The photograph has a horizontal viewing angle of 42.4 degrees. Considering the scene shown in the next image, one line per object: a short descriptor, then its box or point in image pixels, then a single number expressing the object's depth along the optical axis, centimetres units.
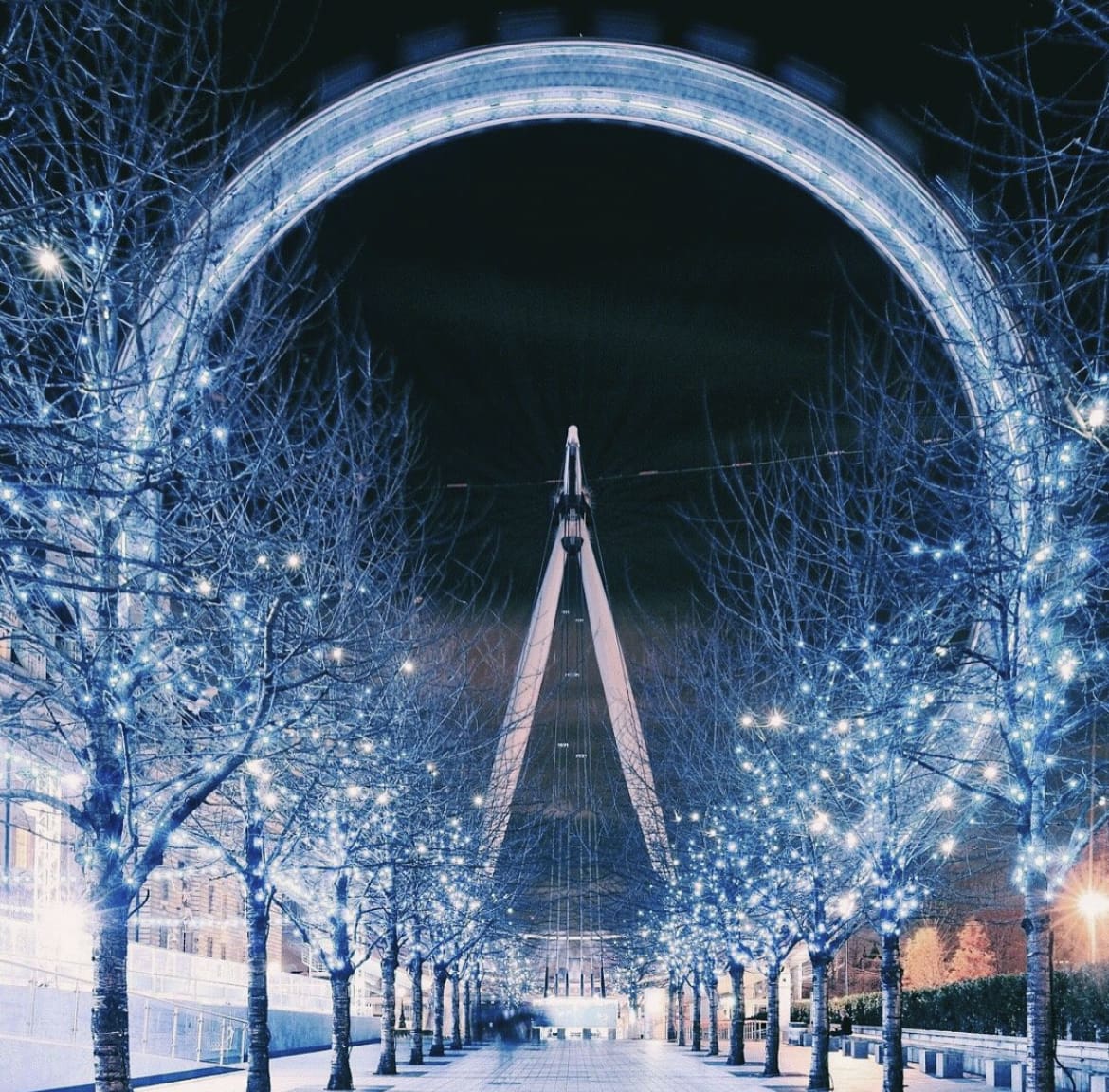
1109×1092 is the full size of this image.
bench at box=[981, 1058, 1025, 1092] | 2603
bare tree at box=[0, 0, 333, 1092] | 1085
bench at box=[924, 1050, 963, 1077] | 3128
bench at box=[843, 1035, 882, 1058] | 4247
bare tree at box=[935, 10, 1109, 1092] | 1420
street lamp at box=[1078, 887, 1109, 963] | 3575
